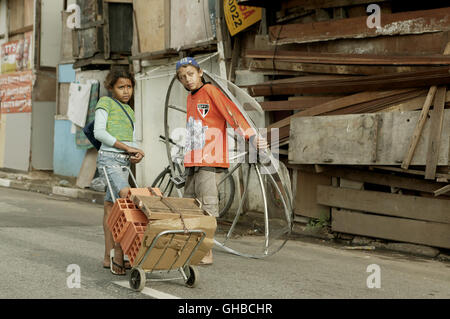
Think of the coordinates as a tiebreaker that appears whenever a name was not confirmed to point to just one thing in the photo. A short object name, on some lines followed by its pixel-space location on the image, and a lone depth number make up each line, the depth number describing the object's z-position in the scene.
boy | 7.06
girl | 6.52
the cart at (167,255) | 5.57
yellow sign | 11.96
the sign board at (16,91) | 20.23
